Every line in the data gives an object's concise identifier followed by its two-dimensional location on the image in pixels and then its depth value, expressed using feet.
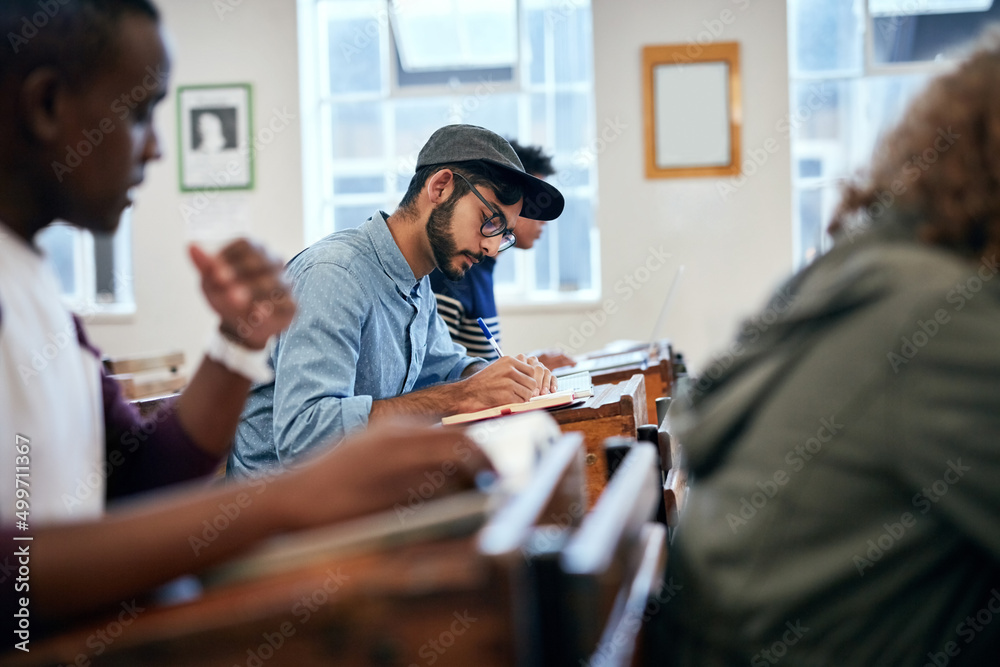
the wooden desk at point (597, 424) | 4.95
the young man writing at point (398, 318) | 5.19
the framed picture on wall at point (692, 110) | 16.56
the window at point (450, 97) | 17.43
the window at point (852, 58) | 16.97
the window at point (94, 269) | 18.45
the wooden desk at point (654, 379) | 7.84
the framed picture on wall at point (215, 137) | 17.54
